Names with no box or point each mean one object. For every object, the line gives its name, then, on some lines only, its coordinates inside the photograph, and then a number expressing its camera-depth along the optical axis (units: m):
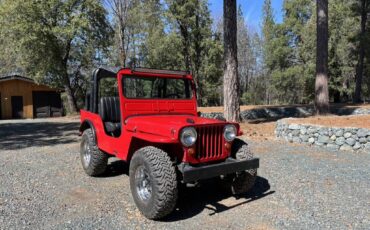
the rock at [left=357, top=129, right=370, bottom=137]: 8.78
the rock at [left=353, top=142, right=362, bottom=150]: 8.94
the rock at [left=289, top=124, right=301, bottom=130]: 10.25
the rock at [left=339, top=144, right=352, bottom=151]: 9.11
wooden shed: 27.61
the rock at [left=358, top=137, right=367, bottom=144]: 8.85
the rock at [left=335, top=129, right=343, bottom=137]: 9.23
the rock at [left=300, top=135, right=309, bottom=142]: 10.04
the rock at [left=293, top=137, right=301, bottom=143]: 10.20
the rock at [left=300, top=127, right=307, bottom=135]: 10.06
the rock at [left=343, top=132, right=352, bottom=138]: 9.10
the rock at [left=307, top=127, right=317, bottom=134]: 9.84
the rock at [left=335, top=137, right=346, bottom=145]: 9.22
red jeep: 4.43
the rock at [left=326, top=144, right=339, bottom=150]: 9.31
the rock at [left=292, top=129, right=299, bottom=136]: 10.28
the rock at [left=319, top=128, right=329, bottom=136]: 9.52
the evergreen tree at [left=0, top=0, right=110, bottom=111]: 22.00
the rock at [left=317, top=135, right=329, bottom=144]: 9.52
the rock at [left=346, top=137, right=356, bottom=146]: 9.03
